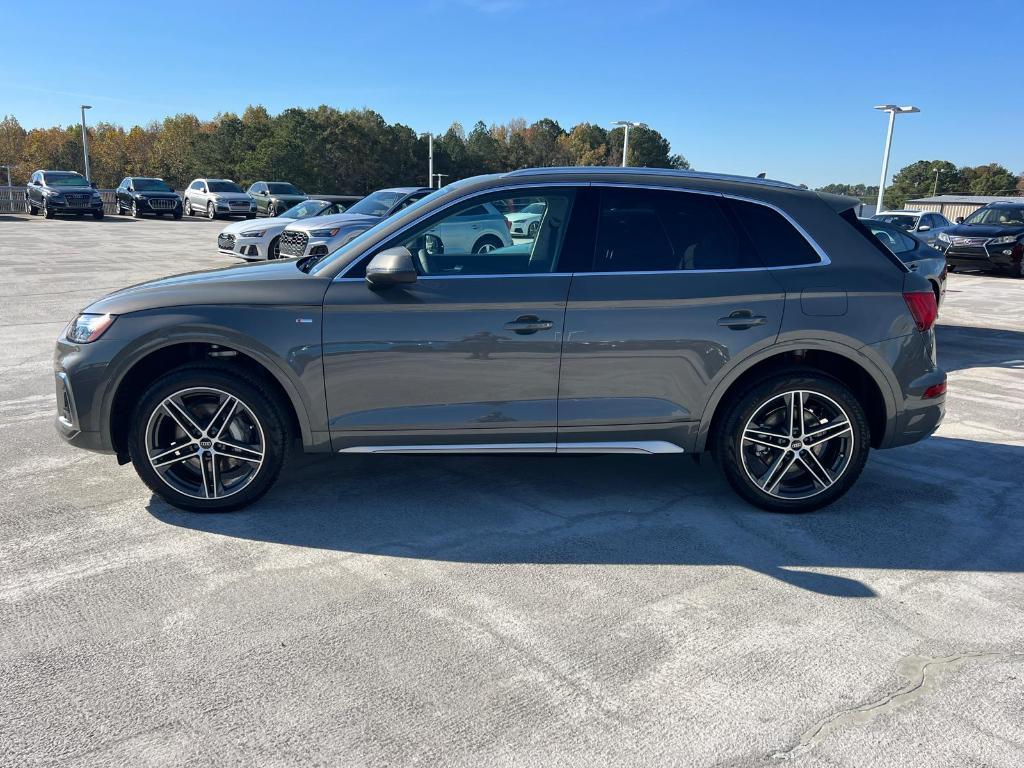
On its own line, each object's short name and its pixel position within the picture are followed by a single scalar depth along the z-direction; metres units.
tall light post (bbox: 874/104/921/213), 34.84
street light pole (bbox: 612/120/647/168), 37.90
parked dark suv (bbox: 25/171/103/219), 31.34
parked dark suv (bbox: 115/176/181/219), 33.81
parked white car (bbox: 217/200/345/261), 14.36
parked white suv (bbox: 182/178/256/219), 33.31
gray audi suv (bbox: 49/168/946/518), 3.98
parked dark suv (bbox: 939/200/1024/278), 19.00
